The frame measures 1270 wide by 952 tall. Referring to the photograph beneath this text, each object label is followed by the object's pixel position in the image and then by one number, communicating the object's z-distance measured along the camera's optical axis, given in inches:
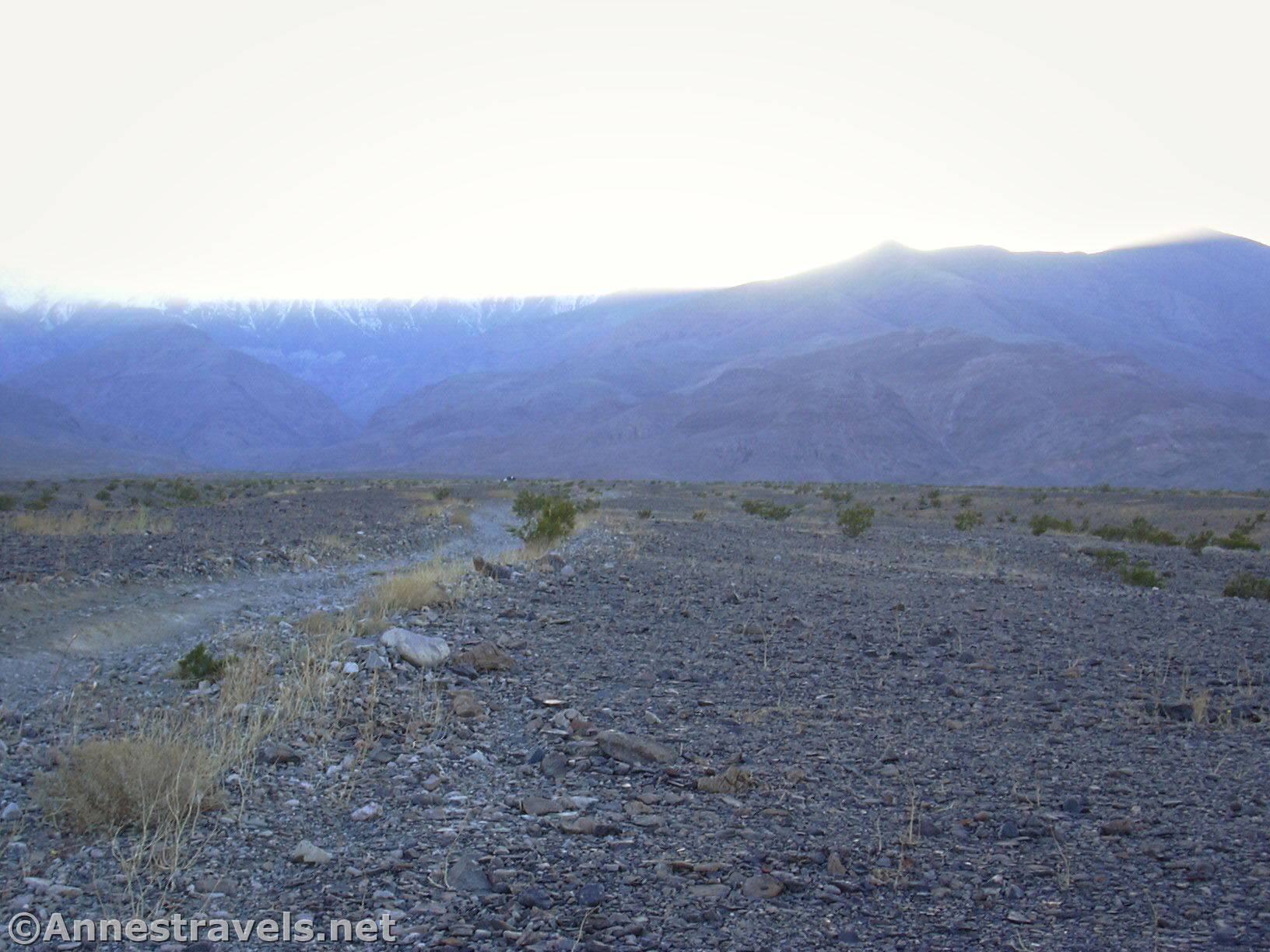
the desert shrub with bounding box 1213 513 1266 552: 1112.8
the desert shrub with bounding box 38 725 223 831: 204.7
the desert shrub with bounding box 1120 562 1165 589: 723.4
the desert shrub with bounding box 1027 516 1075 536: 1259.2
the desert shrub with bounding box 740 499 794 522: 1414.9
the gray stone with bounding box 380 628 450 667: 346.0
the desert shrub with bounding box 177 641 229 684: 336.8
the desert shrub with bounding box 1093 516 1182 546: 1179.9
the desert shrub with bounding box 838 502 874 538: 1084.5
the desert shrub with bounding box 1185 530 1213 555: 1067.9
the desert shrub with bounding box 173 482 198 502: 1642.0
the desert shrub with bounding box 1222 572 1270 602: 672.4
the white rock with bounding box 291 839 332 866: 195.8
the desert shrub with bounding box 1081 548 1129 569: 834.2
